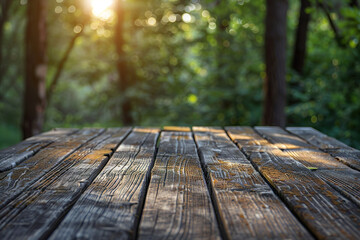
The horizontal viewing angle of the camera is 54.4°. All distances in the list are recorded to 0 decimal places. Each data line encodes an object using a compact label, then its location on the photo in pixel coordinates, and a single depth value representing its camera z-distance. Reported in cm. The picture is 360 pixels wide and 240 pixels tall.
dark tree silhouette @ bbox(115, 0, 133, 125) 968
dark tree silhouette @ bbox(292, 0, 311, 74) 863
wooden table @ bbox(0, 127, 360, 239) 111
